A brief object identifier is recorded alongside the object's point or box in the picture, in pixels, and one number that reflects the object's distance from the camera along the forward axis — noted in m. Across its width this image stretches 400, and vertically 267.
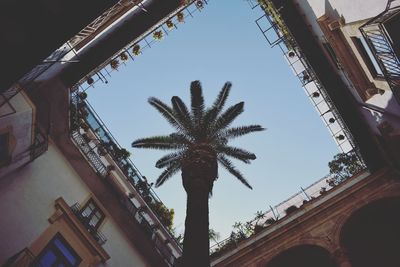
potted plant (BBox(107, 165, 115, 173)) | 17.08
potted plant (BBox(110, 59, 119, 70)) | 19.55
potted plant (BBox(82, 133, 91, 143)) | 16.78
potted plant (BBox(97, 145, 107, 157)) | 17.55
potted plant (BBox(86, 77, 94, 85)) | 18.89
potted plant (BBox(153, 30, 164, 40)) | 20.18
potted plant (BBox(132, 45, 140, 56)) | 19.75
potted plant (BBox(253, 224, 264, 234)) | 17.29
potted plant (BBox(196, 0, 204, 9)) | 20.94
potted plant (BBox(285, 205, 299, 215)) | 16.99
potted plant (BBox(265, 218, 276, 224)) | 17.58
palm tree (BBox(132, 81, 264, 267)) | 17.59
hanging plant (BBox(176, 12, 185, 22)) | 20.50
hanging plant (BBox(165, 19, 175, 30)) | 20.35
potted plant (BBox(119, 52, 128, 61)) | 19.70
